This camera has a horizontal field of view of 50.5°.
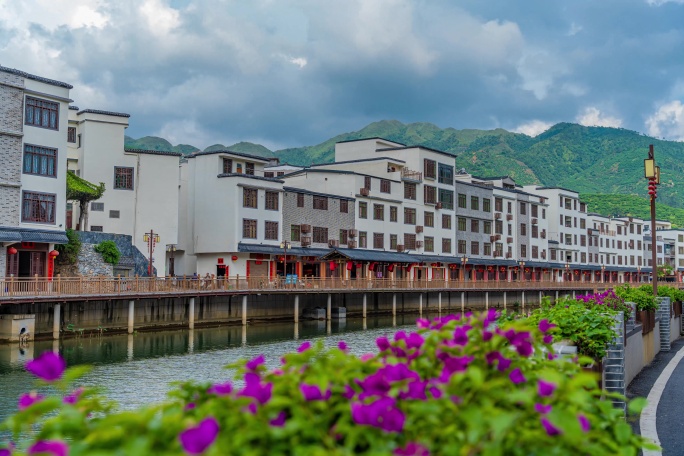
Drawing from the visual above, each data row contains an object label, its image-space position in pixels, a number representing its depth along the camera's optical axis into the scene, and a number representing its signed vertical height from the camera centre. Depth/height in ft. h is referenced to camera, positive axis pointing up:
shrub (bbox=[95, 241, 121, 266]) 152.35 +4.24
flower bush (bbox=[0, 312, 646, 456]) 10.89 -2.34
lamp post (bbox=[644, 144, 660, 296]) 84.23 +11.83
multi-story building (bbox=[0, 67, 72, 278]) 129.39 +18.44
